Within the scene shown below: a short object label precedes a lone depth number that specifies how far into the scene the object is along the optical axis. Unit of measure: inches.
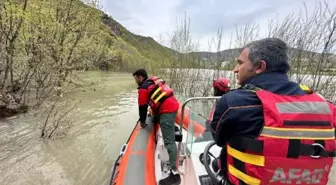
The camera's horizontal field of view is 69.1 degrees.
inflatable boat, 87.7
